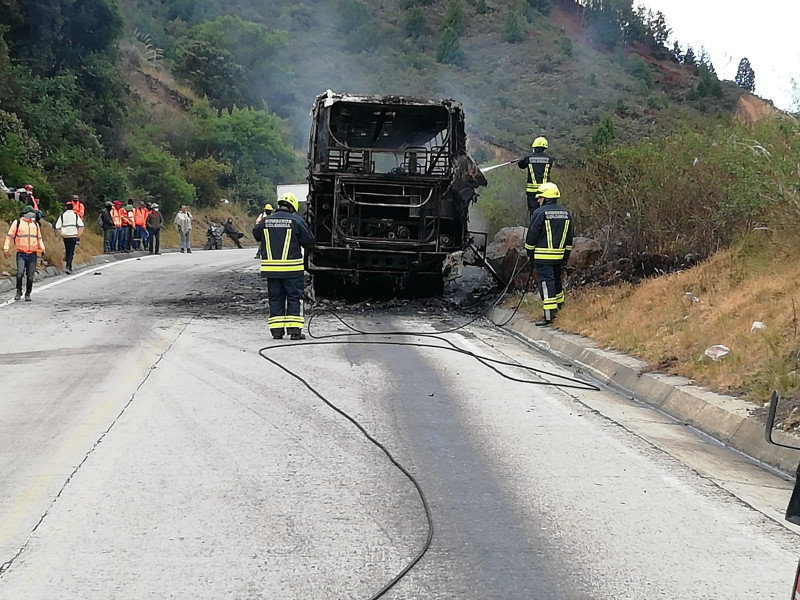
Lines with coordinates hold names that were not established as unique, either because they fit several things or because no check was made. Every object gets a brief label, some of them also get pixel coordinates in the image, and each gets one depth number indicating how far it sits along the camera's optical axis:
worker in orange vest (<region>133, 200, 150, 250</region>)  28.65
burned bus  13.49
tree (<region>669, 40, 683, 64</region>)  81.91
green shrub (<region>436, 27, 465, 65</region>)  76.62
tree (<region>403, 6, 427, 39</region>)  84.12
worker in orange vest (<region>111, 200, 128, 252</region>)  26.06
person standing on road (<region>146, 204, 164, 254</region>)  27.77
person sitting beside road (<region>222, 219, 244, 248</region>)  37.25
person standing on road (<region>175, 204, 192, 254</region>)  30.03
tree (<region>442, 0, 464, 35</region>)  82.19
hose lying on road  4.26
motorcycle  35.62
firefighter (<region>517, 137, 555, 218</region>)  13.73
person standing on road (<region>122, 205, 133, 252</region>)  27.16
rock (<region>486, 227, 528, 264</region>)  14.10
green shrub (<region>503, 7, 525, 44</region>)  82.06
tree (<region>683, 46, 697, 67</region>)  79.69
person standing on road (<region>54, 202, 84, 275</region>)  19.39
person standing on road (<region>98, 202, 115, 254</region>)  24.91
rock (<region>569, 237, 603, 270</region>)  13.39
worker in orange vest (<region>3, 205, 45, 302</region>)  14.12
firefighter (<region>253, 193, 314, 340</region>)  10.77
